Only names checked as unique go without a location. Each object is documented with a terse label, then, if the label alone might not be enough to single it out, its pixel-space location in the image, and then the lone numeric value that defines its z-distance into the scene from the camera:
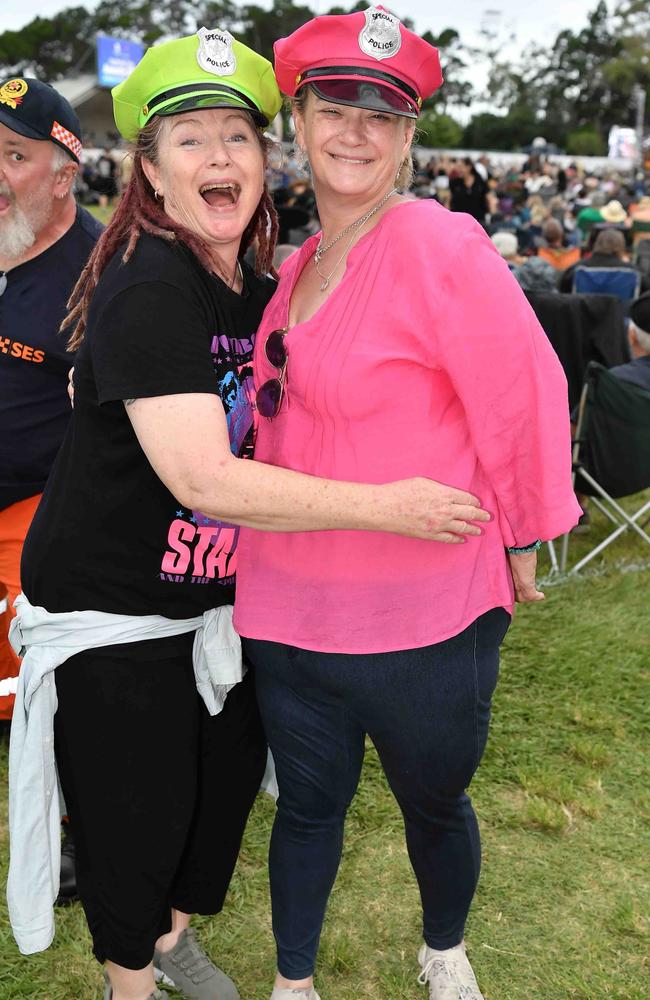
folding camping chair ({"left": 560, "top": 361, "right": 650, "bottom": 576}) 4.80
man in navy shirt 2.59
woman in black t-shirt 1.62
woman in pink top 1.65
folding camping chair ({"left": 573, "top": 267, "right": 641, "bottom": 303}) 7.87
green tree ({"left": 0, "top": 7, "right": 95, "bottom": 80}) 75.62
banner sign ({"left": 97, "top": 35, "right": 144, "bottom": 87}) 54.78
